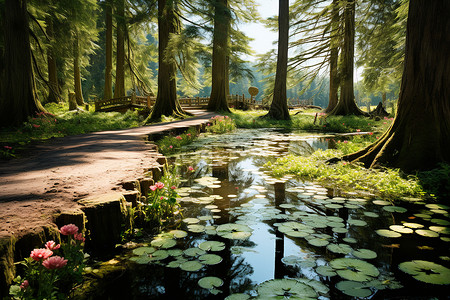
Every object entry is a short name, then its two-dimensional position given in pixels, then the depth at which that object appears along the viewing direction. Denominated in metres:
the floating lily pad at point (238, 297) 1.56
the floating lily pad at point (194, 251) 2.04
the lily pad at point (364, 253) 2.00
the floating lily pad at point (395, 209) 2.98
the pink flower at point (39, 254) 1.29
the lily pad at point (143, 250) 2.08
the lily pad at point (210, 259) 1.92
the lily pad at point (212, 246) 2.11
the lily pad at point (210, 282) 1.67
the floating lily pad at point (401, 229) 2.44
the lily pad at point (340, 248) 2.06
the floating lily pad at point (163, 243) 2.17
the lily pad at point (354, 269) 1.74
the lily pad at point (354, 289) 1.58
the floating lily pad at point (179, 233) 2.35
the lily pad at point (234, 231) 2.32
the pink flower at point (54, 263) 1.28
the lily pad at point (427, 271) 1.70
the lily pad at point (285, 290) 1.54
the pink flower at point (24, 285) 1.24
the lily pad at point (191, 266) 1.83
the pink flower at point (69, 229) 1.56
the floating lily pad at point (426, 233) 2.37
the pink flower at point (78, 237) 1.60
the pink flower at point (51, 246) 1.40
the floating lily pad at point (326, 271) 1.78
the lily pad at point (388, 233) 2.36
